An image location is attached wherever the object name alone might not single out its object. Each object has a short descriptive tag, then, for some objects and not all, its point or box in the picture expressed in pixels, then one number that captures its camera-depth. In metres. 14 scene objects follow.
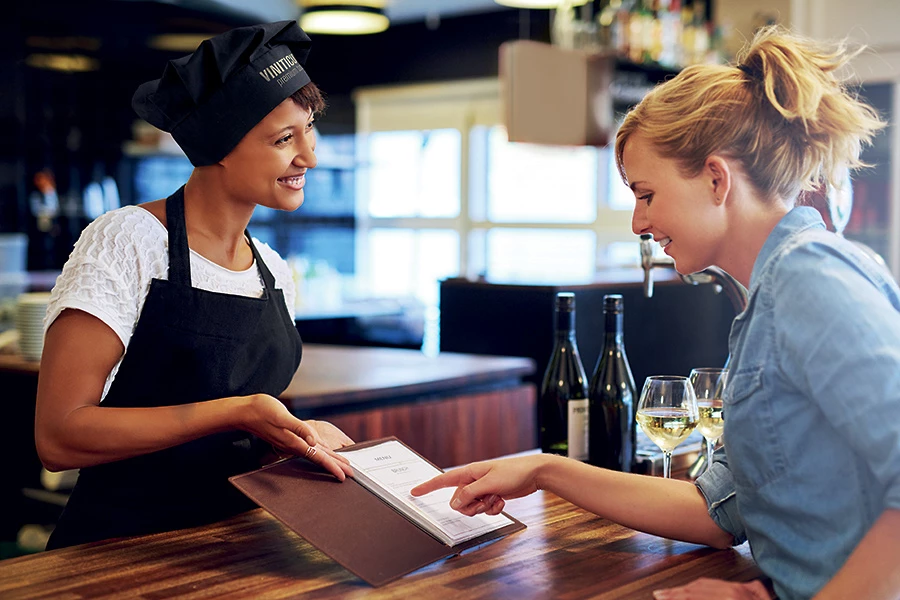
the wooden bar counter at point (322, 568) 1.26
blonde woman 1.06
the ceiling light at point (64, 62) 6.76
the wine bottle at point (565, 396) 1.96
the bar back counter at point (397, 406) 2.91
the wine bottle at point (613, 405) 1.93
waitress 1.57
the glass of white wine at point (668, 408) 1.63
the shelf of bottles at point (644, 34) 4.84
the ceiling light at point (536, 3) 4.71
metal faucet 2.01
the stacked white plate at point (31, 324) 3.14
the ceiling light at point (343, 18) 5.02
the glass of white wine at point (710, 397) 1.71
